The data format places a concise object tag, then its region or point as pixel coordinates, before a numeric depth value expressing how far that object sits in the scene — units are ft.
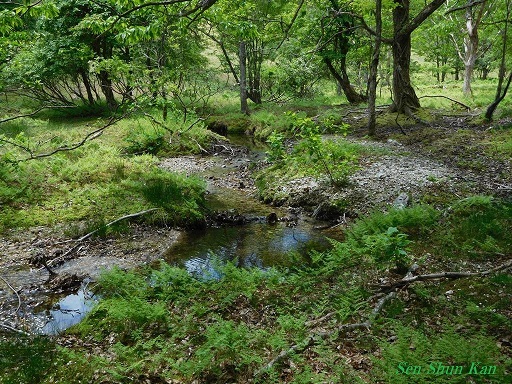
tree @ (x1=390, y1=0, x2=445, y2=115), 40.72
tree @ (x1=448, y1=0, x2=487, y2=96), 65.95
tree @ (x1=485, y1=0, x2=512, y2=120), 42.34
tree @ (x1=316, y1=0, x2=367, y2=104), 59.73
